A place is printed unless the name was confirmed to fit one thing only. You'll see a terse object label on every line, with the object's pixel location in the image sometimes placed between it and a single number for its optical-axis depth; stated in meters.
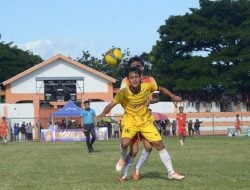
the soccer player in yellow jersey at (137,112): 10.91
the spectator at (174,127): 56.33
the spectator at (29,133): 53.78
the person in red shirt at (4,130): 41.09
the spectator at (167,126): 57.34
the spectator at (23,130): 53.81
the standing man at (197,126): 55.88
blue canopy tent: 49.03
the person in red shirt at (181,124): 30.36
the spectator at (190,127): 55.50
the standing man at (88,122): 23.77
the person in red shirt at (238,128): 47.12
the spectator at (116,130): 52.31
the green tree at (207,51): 64.38
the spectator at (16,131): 53.78
